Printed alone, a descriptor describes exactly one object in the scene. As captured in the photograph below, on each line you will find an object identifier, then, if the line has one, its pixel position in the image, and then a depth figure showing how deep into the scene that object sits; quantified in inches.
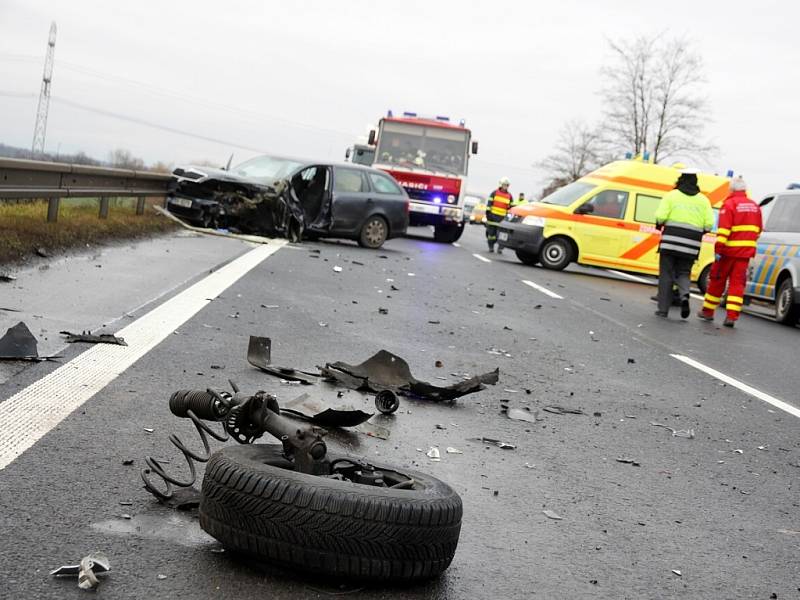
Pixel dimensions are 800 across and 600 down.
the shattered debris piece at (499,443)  220.2
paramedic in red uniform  586.2
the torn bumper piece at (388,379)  261.7
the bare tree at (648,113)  2341.3
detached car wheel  128.7
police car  661.9
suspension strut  140.3
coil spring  158.7
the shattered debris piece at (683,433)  255.9
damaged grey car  765.9
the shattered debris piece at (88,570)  122.2
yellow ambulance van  870.4
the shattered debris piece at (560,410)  265.3
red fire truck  1101.1
